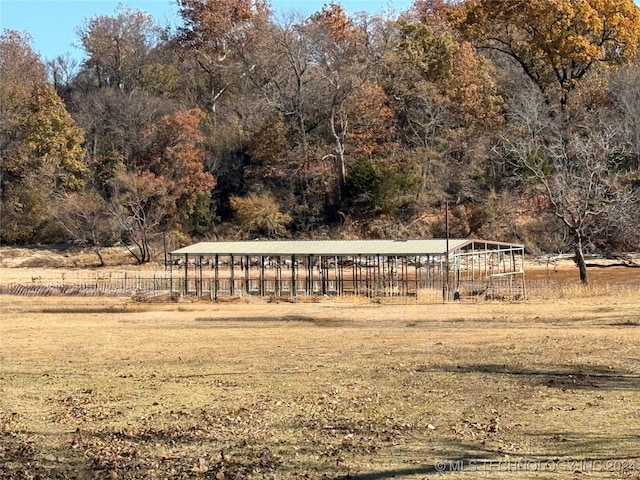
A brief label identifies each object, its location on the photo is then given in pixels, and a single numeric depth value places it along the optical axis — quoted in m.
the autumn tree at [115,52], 74.75
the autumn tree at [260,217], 61.78
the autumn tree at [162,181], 59.72
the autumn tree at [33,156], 62.81
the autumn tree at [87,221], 59.72
